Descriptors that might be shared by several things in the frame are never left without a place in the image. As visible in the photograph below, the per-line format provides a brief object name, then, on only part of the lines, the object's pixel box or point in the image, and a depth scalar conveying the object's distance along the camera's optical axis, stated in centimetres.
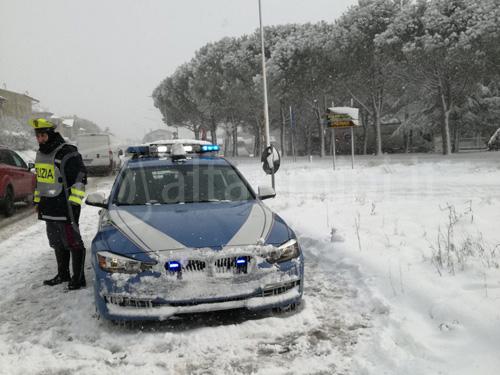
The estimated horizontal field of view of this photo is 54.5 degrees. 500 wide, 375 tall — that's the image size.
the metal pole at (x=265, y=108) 1894
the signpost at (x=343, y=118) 2053
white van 2572
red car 1136
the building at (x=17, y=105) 7356
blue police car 388
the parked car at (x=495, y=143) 2727
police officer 529
